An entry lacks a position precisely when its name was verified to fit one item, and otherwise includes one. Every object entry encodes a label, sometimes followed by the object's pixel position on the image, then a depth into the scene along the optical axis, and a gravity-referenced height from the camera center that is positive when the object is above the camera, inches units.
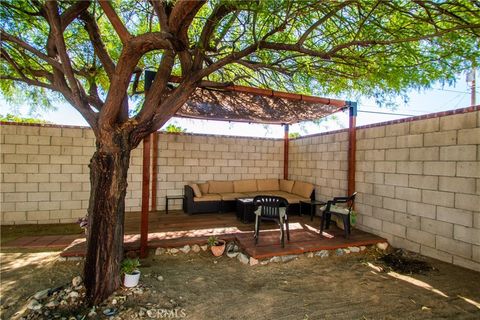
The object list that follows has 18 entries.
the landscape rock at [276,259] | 134.4 -57.6
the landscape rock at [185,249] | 144.0 -56.5
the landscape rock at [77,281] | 101.0 -55.0
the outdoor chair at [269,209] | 144.6 -30.7
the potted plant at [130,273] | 102.8 -52.2
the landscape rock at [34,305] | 88.1 -57.7
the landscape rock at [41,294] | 94.6 -57.7
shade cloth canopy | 149.3 +42.7
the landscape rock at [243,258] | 134.6 -58.4
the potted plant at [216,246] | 142.7 -54.1
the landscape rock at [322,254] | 142.5 -57.3
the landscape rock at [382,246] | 152.7 -55.5
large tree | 85.4 +49.6
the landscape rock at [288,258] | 135.7 -57.6
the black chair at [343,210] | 155.3 -33.3
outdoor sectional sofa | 217.2 -33.7
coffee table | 190.1 -42.2
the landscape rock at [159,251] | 140.1 -56.7
